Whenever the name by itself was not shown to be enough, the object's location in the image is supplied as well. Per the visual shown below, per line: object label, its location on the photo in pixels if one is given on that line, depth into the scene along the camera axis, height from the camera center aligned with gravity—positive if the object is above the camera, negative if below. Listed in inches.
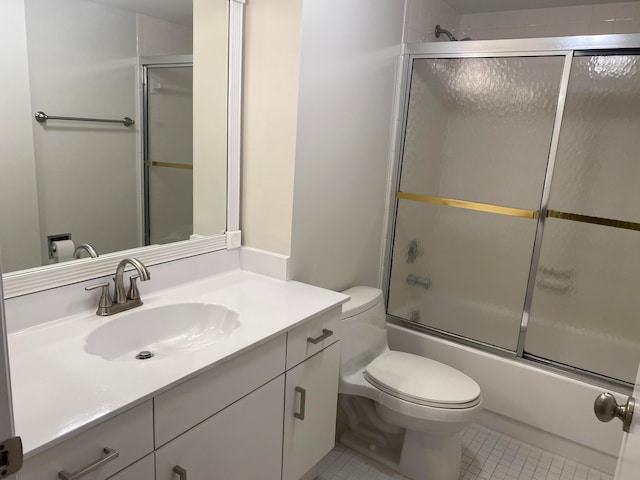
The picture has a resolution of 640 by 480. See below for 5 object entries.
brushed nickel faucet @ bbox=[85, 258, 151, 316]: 56.5 -18.8
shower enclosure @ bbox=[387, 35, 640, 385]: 86.0 -7.8
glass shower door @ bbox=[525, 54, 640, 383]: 87.2 -14.0
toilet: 72.3 -37.1
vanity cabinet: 38.5 -27.9
